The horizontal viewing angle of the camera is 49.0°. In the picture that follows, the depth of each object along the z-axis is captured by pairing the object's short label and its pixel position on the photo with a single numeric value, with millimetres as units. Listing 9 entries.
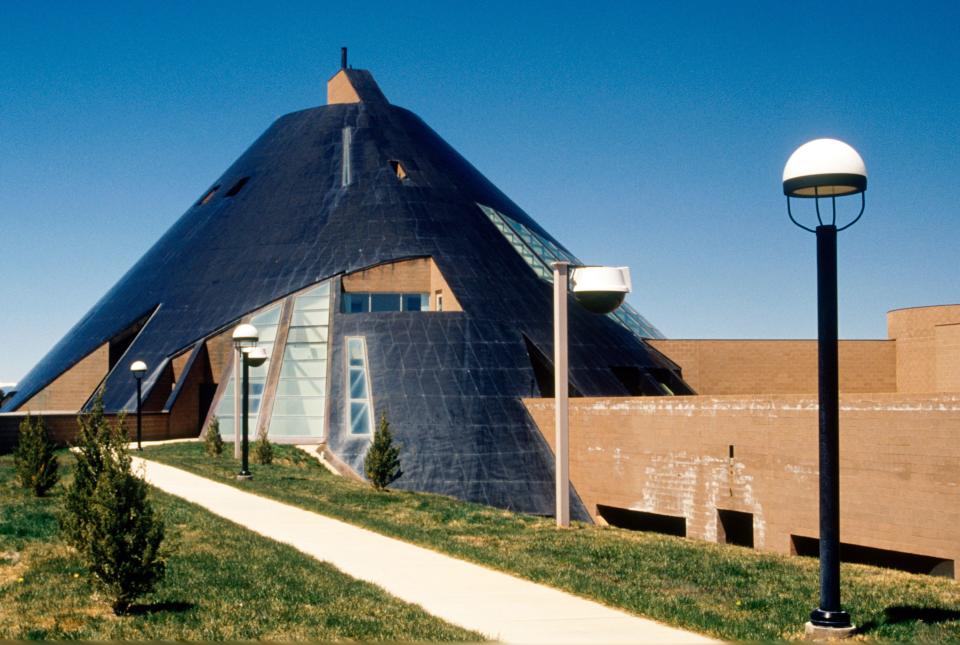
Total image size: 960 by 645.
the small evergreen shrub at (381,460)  23797
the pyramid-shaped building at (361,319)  30109
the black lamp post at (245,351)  23141
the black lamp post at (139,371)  30688
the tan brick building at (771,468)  17266
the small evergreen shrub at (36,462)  20078
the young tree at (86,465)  10625
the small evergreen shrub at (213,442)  29531
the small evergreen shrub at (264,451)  28031
